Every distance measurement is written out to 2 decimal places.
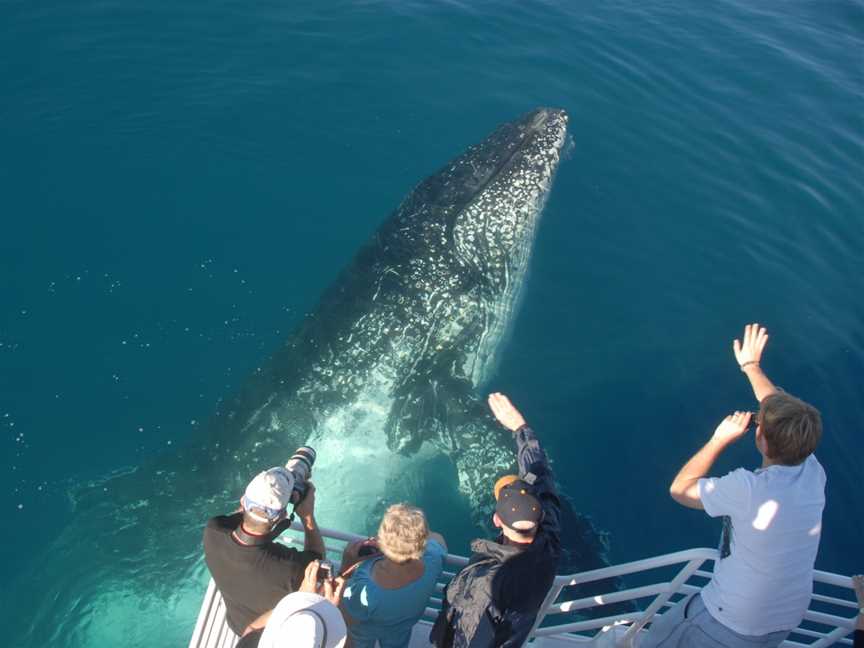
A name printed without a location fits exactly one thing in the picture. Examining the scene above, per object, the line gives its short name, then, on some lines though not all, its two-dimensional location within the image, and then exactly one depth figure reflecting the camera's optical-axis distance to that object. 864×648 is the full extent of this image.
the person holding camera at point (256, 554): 5.04
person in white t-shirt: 4.39
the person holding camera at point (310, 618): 4.14
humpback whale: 8.31
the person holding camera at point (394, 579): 4.81
